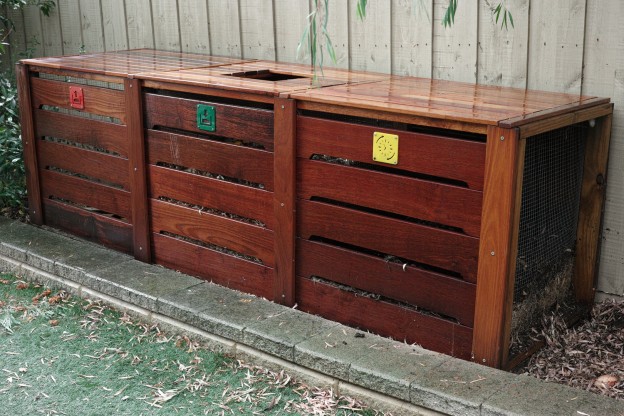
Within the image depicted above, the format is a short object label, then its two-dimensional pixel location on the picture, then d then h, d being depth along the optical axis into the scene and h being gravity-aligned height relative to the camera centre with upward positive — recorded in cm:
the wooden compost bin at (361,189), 301 -80
